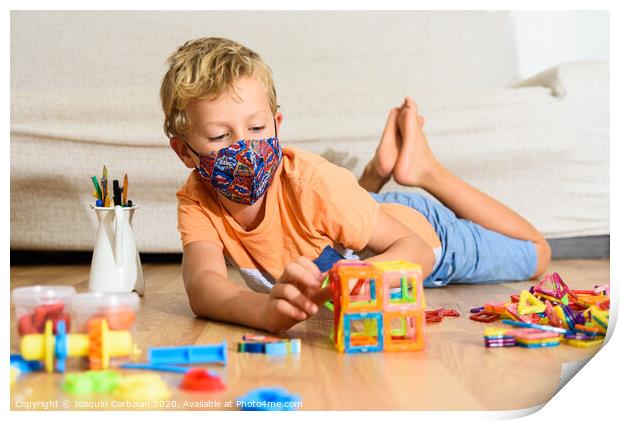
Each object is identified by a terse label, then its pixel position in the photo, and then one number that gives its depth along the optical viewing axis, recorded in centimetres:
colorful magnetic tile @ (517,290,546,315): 115
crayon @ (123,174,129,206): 146
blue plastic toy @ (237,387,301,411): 74
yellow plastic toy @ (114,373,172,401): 77
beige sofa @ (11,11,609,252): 192
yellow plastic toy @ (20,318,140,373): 84
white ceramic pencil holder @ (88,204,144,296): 142
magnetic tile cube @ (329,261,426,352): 91
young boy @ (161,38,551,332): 118
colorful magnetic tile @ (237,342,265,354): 94
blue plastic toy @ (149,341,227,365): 87
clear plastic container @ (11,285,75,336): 87
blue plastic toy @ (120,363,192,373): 85
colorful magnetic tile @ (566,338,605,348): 98
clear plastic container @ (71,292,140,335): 85
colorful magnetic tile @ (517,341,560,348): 98
